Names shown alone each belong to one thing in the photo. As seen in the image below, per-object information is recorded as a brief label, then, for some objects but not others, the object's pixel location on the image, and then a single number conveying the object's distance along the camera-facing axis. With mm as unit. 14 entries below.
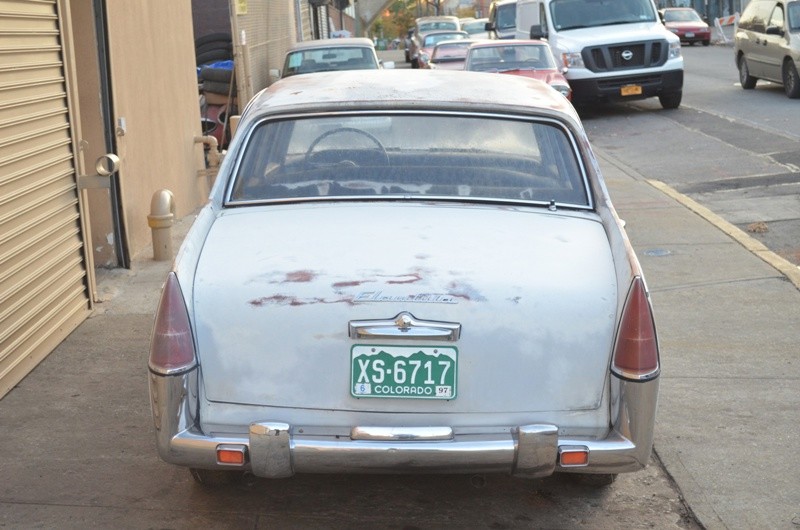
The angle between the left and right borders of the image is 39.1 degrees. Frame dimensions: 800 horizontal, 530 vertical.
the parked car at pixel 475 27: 41956
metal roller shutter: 6152
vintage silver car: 3867
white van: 19516
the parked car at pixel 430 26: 42812
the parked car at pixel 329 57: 19344
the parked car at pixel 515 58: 18562
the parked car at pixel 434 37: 36719
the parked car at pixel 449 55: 27875
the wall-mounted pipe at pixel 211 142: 11703
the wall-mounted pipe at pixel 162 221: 8820
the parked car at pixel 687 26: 41656
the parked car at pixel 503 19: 29464
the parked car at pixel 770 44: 19969
